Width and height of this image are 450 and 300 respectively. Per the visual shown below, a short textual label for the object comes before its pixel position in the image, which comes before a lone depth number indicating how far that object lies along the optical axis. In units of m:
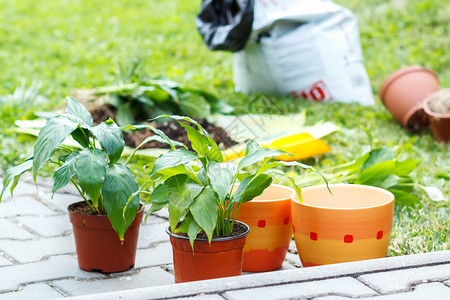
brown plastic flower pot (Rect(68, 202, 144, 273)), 3.54
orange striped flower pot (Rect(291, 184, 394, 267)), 3.38
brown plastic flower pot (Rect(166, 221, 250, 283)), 3.19
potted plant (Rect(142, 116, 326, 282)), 3.12
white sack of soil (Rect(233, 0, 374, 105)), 8.12
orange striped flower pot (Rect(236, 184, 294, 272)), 3.60
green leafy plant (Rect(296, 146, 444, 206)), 4.40
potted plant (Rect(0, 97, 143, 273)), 3.15
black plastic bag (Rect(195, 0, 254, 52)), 7.84
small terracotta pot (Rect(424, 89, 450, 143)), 6.47
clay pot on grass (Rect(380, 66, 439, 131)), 7.12
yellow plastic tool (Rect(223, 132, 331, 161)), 5.71
